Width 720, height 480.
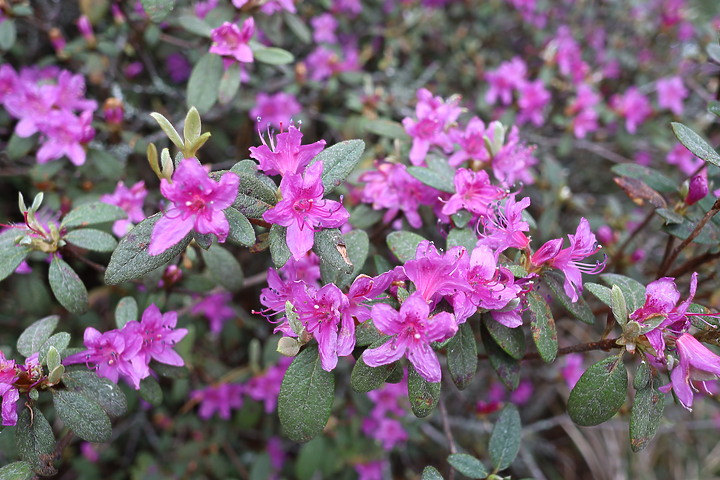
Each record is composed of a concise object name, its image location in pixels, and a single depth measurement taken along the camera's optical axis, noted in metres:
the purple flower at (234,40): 0.33
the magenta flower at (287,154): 0.25
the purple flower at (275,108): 0.43
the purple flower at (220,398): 0.41
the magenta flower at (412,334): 0.23
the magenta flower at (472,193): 0.28
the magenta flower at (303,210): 0.24
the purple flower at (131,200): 0.33
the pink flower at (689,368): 0.24
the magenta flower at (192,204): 0.23
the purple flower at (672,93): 0.50
